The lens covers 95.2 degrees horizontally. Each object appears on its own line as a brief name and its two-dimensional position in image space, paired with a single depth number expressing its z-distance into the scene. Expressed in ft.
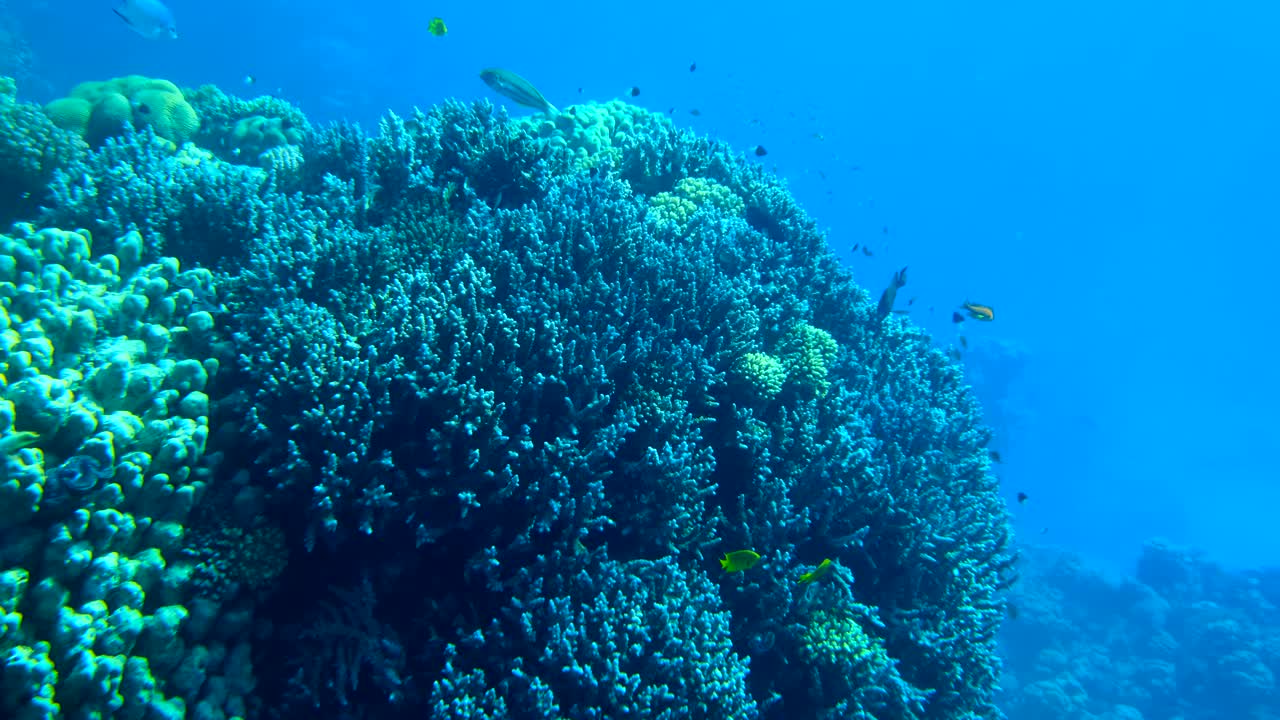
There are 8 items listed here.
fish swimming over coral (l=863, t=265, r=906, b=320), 22.59
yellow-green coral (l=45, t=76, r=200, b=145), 19.34
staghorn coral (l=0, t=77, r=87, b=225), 13.93
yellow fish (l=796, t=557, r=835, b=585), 12.63
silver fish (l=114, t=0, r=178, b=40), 29.09
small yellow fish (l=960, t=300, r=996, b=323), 27.32
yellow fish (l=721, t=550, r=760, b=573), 11.39
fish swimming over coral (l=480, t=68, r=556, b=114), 22.49
